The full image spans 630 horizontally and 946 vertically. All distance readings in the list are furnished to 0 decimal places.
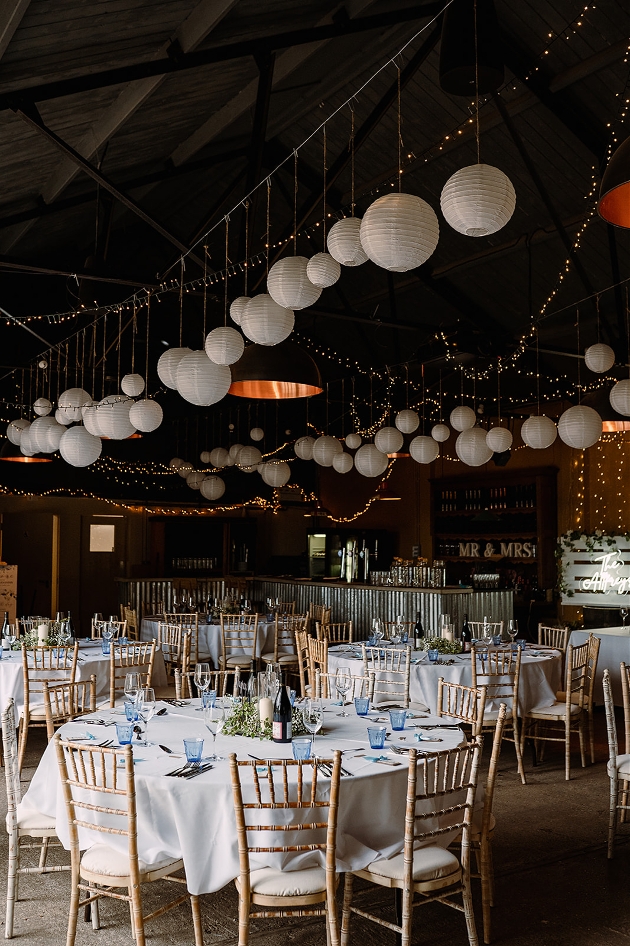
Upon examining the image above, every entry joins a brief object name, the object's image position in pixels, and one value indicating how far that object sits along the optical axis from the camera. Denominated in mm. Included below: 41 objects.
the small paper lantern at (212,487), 12695
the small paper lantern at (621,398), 6566
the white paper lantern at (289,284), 4730
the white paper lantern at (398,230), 3688
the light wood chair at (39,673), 6223
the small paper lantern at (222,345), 5160
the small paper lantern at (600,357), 7504
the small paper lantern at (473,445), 8391
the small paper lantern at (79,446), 7039
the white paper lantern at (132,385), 7465
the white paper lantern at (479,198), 3695
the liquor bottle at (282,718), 4008
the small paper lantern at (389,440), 8805
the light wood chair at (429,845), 3258
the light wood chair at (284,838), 3131
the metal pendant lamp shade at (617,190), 2684
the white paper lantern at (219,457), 12375
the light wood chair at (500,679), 6488
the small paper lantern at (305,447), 10227
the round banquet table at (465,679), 6941
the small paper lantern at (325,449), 9414
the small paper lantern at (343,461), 9914
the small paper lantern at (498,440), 8344
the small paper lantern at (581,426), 6895
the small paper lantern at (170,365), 5984
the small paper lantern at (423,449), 8797
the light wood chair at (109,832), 3248
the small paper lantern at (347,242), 4508
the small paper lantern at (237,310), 5273
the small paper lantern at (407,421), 8852
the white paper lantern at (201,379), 5371
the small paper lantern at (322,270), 4805
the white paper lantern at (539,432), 7464
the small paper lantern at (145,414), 6547
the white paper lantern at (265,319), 4922
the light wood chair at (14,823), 3814
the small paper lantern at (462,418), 8539
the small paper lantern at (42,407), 9109
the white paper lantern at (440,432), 9703
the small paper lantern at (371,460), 9031
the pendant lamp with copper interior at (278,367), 5465
